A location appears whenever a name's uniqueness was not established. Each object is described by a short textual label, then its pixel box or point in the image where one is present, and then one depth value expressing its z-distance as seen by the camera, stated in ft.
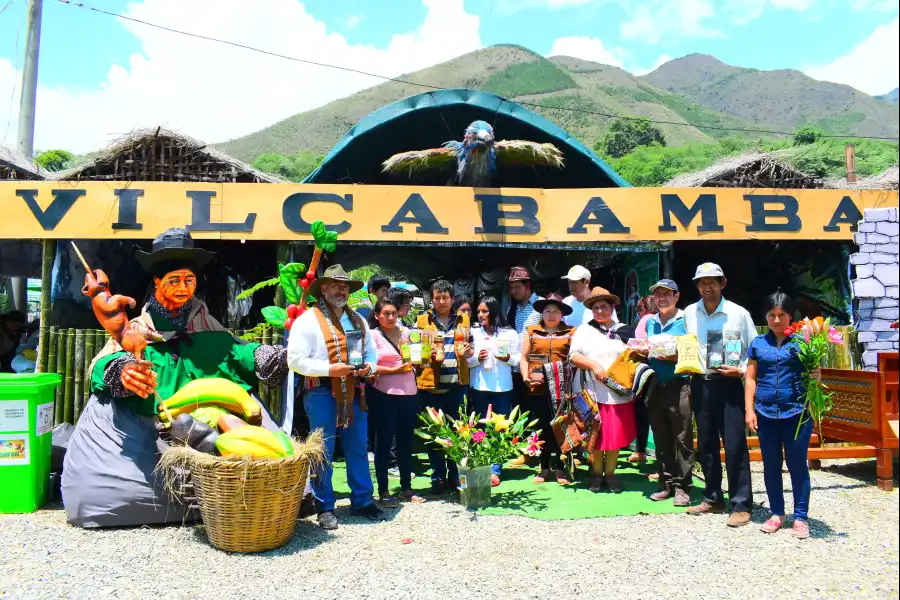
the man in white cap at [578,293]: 20.92
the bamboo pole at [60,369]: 21.16
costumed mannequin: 14.47
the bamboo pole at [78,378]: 21.21
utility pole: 37.29
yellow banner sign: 22.33
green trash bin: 15.97
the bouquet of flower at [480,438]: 16.52
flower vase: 16.40
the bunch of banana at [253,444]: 13.16
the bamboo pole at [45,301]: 21.54
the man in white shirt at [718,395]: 15.12
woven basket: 12.63
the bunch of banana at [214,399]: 14.23
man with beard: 14.62
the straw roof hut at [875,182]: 27.27
